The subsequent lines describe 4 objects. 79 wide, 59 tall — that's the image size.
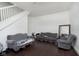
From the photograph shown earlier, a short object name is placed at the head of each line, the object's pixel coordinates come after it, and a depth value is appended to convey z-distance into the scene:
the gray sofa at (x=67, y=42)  2.37
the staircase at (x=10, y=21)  2.21
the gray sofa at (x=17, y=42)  2.20
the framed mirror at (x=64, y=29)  3.33
